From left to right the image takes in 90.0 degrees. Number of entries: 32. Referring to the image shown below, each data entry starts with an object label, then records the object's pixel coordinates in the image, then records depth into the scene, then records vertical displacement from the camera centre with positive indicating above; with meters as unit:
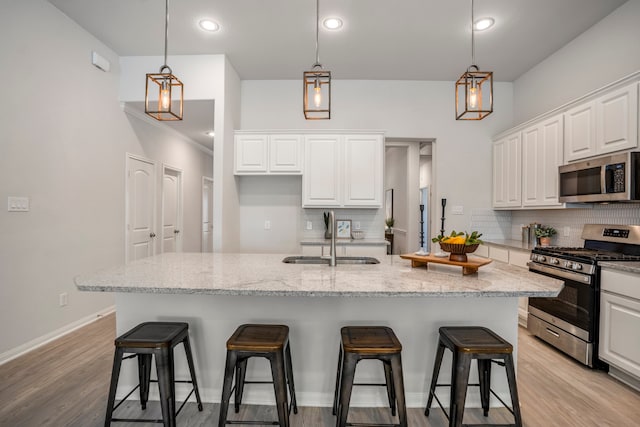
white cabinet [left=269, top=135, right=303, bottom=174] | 4.17 +0.75
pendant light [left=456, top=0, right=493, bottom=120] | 2.06 +0.79
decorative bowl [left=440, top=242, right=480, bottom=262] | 1.94 -0.23
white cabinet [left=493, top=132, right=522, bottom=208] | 3.91 +0.54
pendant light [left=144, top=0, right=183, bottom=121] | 2.13 +0.79
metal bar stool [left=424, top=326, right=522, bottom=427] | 1.57 -0.72
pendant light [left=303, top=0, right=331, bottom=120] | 2.09 +0.87
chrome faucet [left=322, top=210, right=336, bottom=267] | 2.18 -0.29
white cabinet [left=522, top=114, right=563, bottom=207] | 3.30 +0.57
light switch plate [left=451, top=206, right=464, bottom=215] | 4.50 +0.03
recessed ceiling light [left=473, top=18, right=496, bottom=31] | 3.12 +1.88
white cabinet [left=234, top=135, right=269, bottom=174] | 4.17 +0.72
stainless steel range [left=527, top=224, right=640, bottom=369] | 2.50 -0.60
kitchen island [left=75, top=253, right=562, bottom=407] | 1.95 -0.67
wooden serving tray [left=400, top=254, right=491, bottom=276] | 1.88 -0.30
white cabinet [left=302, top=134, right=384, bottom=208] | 4.16 +0.55
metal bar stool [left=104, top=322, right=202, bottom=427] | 1.64 -0.74
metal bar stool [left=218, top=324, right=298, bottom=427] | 1.58 -0.74
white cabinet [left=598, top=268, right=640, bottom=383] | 2.20 -0.77
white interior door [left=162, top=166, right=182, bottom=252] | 5.10 +0.00
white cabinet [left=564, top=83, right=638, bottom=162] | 2.51 +0.77
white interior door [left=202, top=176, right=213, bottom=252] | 6.91 -0.12
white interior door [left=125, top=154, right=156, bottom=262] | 4.11 +0.03
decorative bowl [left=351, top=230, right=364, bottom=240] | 4.45 -0.33
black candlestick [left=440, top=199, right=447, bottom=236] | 4.46 +0.10
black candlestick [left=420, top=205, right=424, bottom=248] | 7.55 -0.29
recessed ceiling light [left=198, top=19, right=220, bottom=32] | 3.17 +1.87
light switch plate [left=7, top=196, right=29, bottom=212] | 2.64 +0.03
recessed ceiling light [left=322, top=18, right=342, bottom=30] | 3.16 +1.89
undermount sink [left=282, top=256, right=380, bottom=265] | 2.42 -0.37
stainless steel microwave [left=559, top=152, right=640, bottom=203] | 2.49 +0.30
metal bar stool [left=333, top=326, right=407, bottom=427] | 1.56 -0.73
